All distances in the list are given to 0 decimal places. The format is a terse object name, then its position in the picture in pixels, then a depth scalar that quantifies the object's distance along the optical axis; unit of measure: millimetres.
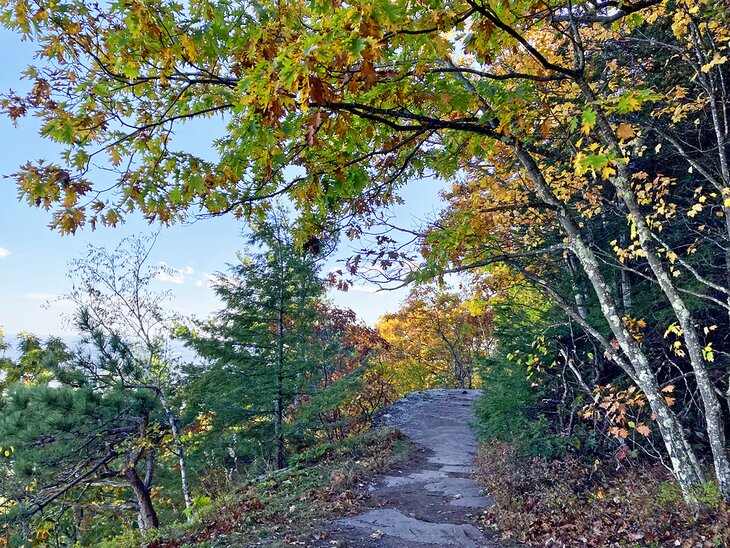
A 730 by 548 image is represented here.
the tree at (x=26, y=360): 15216
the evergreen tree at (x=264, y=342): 11031
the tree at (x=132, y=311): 12836
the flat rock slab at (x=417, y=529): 5281
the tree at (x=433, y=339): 22750
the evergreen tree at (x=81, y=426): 7406
